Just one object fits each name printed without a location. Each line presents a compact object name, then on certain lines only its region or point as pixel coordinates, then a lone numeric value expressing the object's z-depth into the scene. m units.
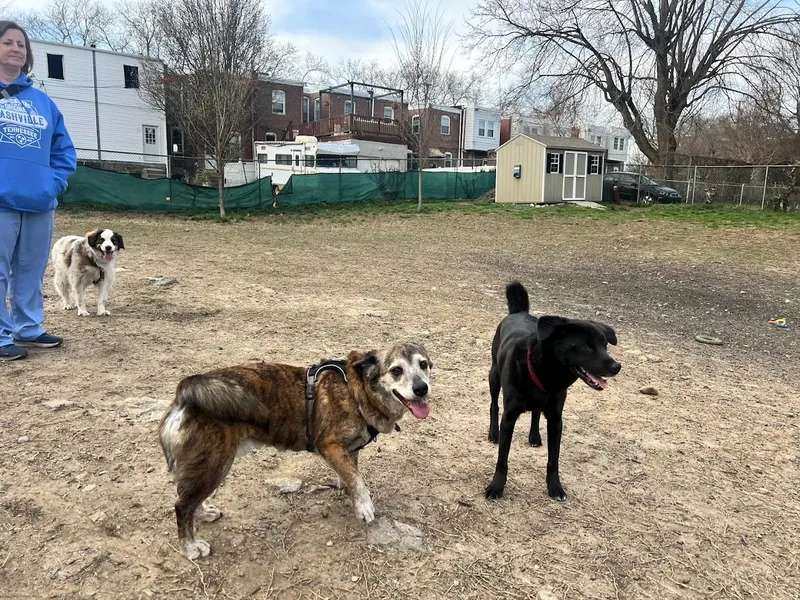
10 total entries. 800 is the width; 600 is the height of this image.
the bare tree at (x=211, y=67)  20.31
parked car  26.20
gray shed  25.09
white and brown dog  6.02
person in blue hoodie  4.15
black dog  2.62
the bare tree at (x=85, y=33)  40.59
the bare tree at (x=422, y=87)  24.75
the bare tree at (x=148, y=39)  30.80
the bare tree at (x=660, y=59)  28.83
